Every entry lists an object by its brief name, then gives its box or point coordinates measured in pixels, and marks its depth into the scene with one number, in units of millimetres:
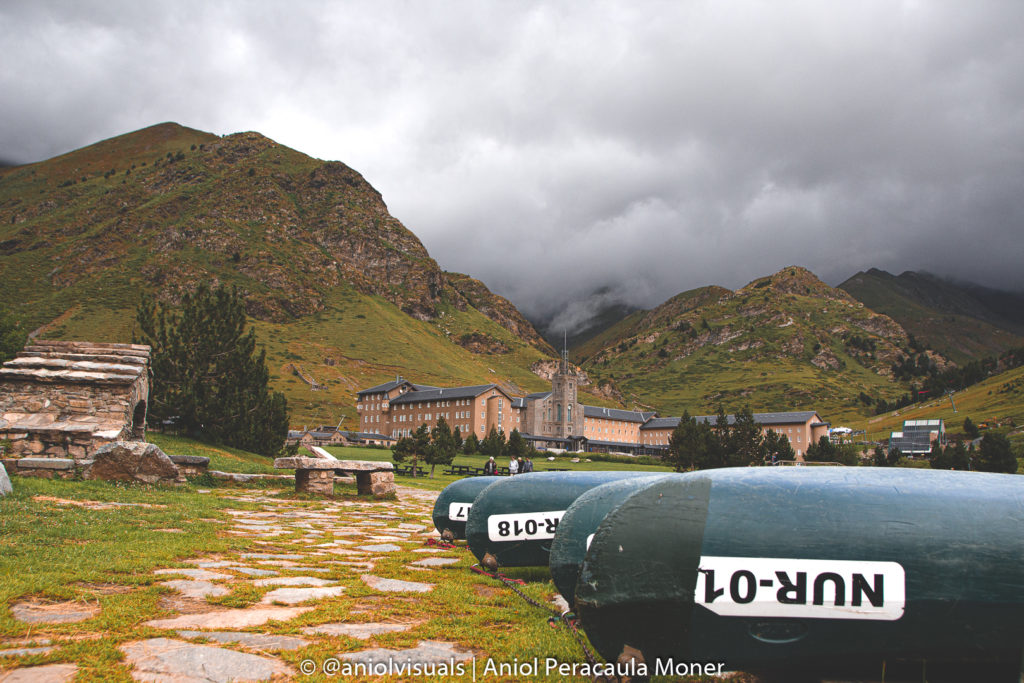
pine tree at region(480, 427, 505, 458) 73875
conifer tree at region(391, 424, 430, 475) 36312
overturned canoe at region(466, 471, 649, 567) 6930
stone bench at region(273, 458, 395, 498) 16750
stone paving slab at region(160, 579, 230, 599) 5559
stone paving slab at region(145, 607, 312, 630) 4660
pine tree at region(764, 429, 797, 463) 72938
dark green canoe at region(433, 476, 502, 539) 9312
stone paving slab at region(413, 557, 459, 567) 7906
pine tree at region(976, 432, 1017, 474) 60938
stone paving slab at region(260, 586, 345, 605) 5523
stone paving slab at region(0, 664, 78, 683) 3465
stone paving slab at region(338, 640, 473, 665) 4047
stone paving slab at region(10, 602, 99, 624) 4527
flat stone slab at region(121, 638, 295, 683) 3633
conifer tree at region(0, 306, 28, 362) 30953
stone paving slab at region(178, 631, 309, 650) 4219
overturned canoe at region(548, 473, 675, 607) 4609
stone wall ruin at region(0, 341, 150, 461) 13987
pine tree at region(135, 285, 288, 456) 26094
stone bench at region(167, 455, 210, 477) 16781
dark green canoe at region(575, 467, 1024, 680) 2961
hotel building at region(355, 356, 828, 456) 123500
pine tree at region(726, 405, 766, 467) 60094
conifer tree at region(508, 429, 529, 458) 68062
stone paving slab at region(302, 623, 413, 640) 4574
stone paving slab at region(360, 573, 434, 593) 6254
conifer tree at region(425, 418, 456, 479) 37191
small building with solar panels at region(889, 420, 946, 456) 107625
